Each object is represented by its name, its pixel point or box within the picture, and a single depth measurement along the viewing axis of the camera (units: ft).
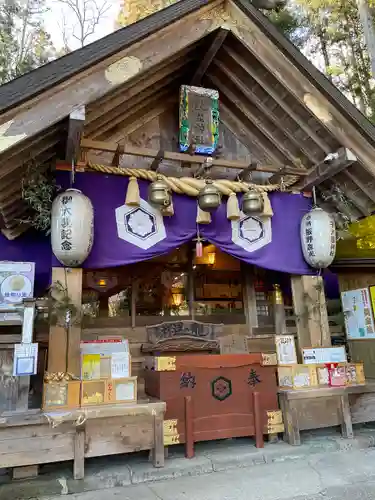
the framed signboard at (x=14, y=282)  19.51
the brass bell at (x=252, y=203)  18.57
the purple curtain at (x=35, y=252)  20.71
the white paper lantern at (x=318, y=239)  20.12
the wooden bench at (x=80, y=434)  12.90
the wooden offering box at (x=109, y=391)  14.64
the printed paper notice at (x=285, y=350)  18.79
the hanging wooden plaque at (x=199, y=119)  19.80
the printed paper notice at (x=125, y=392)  15.06
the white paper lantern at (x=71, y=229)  15.51
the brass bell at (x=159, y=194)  17.12
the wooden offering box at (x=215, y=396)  15.85
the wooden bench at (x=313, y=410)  17.10
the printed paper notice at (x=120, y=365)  15.60
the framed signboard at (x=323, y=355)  18.84
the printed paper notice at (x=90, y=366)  15.53
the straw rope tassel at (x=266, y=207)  20.00
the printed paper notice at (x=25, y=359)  13.55
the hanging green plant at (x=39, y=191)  16.62
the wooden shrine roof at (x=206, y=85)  14.14
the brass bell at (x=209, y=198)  17.42
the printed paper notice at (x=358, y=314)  21.94
